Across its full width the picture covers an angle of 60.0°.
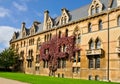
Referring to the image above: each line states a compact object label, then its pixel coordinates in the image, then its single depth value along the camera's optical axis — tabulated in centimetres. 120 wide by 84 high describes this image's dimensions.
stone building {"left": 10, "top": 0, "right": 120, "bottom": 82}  1580
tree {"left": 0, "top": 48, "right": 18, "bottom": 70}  2750
